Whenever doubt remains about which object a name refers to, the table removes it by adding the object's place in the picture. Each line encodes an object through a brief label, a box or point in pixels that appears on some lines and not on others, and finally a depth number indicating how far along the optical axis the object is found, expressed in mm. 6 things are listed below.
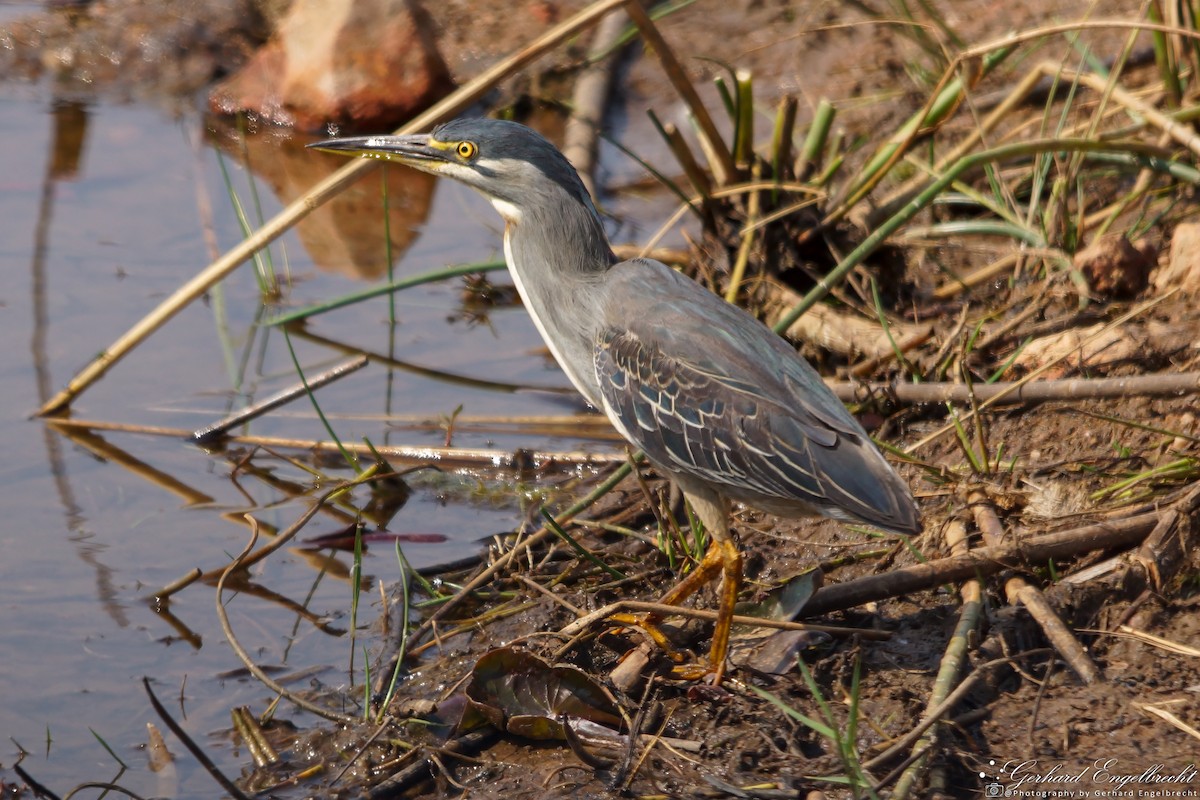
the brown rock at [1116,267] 10156
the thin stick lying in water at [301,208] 9734
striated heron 7430
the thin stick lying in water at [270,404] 10187
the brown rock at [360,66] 16953
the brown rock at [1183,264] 9797
